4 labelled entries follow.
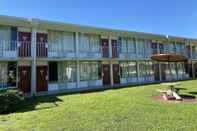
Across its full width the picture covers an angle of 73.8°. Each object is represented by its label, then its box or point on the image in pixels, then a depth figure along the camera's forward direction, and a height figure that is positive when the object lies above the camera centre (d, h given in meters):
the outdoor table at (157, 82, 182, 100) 7.84 -1.50
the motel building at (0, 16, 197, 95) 10.50 +1.32
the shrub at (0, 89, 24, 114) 6.42 -1.46
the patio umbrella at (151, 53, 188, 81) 9.74 +0.87
